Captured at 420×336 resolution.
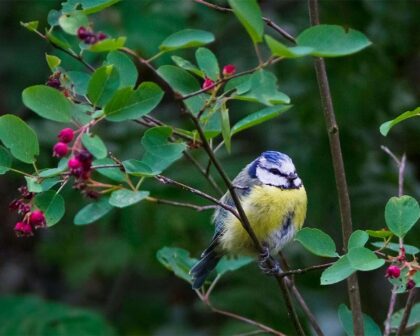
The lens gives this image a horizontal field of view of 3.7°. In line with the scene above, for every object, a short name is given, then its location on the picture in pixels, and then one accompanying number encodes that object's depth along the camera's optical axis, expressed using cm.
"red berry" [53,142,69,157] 381
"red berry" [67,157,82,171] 380
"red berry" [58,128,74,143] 382
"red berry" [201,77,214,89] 386
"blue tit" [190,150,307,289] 421
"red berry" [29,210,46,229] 387
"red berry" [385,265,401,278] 390
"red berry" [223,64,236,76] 383
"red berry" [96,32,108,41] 379
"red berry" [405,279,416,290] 390
